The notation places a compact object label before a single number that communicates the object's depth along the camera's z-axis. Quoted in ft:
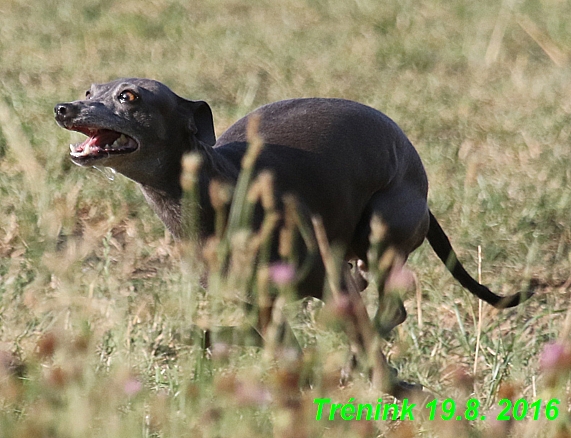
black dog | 24.66
